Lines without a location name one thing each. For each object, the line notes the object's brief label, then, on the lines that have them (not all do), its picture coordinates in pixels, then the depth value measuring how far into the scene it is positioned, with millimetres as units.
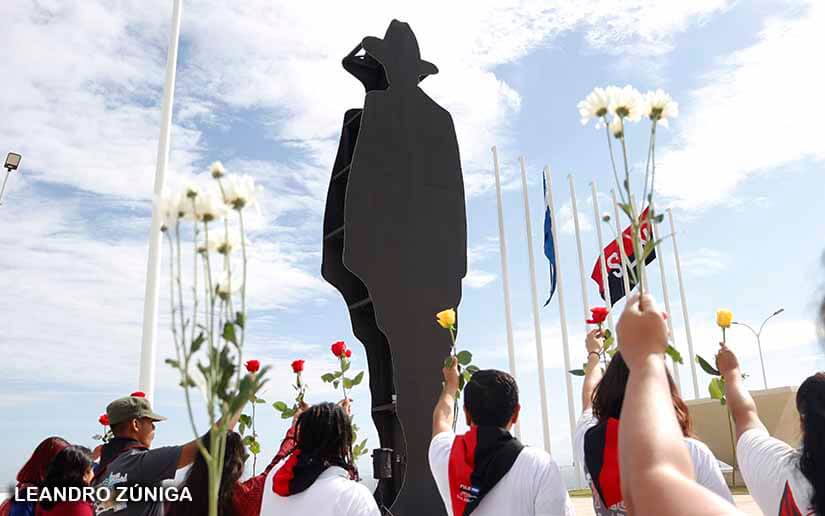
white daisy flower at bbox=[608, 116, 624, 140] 1035
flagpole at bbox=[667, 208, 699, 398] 12470
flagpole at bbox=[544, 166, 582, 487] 9195
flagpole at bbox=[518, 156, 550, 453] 8773
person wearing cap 2402
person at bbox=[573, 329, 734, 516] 1763
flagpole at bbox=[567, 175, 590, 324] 9953
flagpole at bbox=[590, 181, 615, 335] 9656
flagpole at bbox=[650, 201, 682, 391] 12078
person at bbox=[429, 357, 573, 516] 1979
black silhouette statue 4770
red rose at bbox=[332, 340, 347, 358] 3722
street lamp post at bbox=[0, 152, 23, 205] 6721
